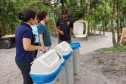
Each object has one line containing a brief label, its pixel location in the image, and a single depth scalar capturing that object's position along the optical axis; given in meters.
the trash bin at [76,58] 3.32
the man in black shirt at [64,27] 3.88
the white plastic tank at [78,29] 4.33
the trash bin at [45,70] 1.45
